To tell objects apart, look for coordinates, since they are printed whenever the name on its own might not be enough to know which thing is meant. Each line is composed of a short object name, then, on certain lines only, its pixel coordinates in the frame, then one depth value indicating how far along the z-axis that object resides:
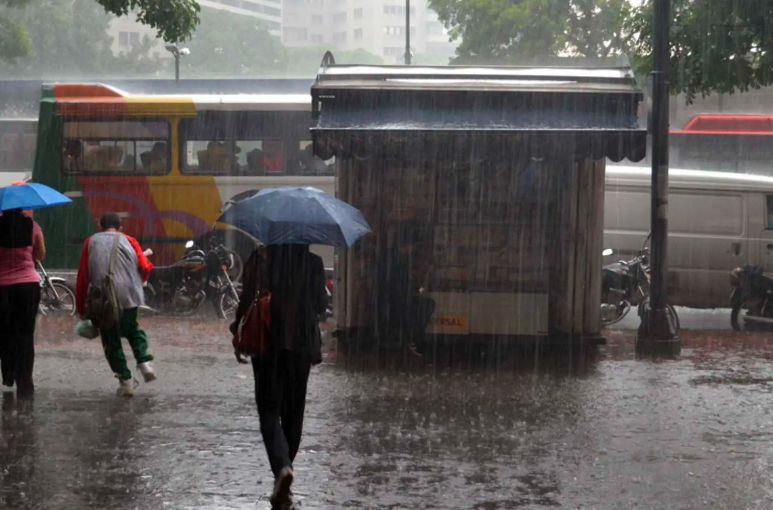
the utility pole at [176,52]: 35.53
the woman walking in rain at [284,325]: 6.29
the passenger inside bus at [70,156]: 17.56
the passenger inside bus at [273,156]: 17.73
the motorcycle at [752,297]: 14.52
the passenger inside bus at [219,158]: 17.59
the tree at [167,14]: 13.64
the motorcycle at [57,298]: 15.38
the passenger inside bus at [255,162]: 17.69
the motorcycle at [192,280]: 15.70
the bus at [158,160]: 17.41
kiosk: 11.77
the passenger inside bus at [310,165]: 17.75
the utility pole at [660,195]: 12.13
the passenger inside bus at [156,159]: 17.47
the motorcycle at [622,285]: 14.68
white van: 15.52
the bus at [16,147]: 26.06
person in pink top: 9.29
